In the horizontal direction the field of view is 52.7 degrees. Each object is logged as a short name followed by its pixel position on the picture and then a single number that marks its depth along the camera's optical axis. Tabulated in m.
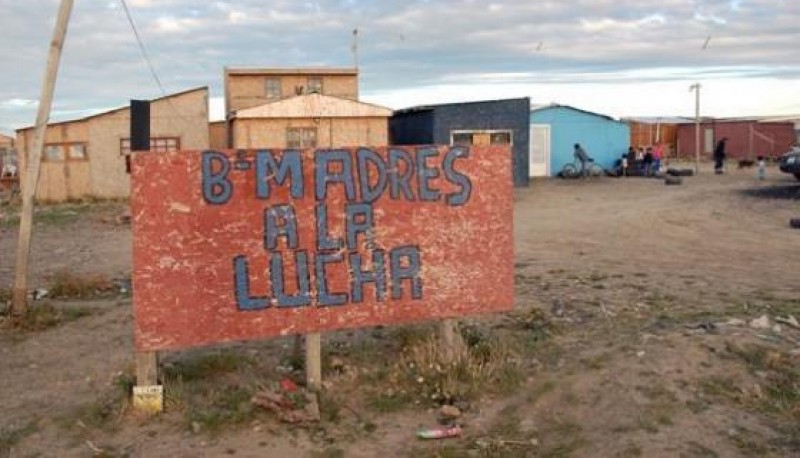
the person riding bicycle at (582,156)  30.69
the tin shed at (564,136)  31.84
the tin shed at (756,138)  43.62
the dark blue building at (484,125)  27.95
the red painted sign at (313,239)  5.77
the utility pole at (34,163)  8.64
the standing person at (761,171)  26.16
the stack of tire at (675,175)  26.72
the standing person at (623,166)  31.94
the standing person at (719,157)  30.74
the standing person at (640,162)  31.88
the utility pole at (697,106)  37.52
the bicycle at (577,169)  31.06
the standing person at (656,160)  31.30
